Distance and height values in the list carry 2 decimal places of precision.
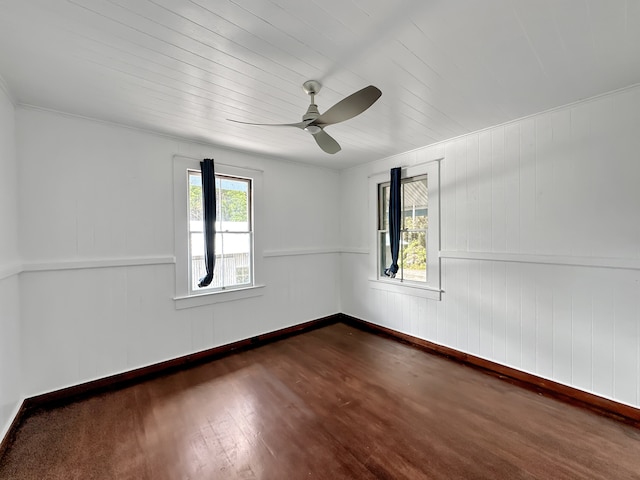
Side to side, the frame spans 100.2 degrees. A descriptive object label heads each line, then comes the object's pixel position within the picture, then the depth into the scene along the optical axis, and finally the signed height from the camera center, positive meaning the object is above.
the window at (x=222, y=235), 3.07 +0.02
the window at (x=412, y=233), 3.38 +0.03
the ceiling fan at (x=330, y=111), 1.59 +0.81
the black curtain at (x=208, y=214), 3.13 +0.27
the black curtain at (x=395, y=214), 3.66 +0.28
